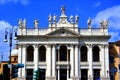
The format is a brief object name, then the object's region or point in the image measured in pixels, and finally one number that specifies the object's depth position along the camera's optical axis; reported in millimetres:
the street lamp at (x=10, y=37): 37594
